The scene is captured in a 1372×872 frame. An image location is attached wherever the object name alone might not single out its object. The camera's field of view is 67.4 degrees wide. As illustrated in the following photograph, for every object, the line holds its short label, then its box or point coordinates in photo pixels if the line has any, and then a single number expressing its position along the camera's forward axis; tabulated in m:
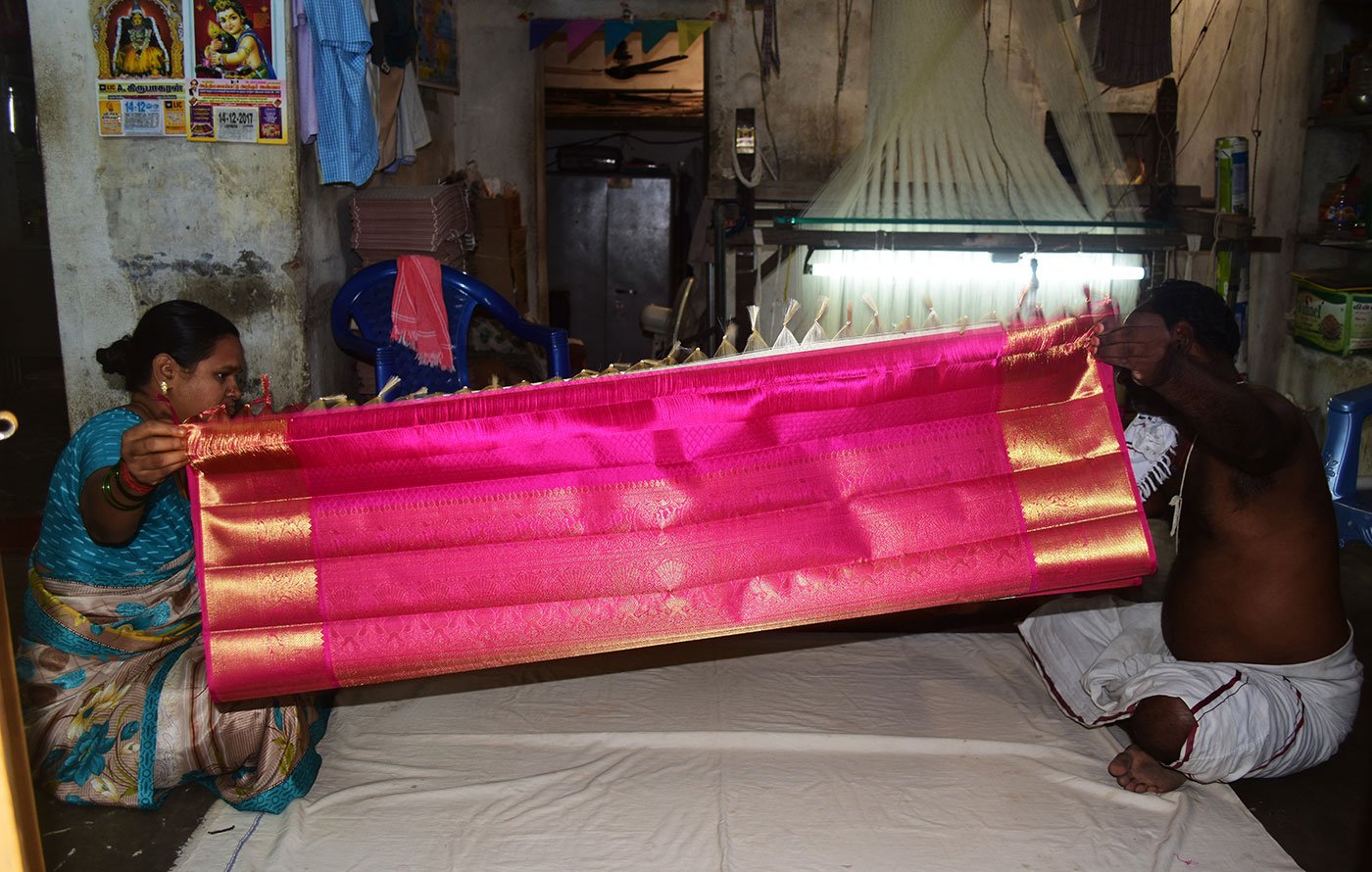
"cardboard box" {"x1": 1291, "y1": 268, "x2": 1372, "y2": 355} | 5.14
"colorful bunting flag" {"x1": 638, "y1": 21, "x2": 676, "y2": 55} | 6.51
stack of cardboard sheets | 4.35
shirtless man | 2.41
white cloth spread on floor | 2.28
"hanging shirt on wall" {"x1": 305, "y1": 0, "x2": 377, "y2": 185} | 3.72
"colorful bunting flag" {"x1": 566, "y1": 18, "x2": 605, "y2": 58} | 6.66
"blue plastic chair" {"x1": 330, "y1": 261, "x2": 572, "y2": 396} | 4.07
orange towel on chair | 4.11
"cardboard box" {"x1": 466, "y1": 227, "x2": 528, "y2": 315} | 6.46
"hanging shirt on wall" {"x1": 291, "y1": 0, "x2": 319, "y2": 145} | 3.74
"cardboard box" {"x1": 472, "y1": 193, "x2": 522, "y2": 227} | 6.50
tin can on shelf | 5.00
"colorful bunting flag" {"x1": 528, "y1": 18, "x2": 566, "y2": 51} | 6.75
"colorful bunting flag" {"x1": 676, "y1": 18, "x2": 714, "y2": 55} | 6.46
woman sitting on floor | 2.35
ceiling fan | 8.09
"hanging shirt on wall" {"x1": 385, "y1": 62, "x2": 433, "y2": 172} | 4.98
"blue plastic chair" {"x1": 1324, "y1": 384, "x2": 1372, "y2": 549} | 2.83
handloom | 3.90
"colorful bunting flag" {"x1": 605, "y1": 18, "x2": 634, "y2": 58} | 6.50
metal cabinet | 9.72
